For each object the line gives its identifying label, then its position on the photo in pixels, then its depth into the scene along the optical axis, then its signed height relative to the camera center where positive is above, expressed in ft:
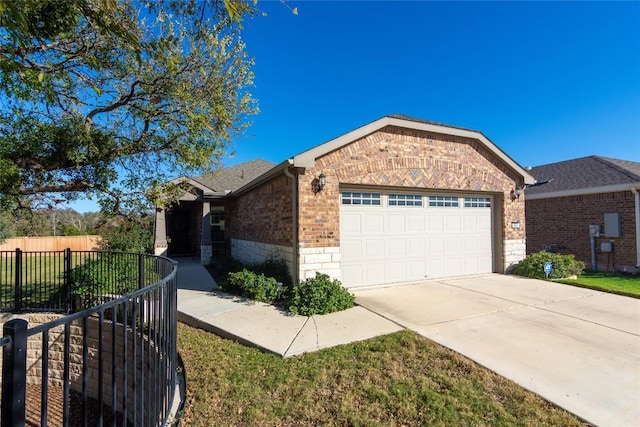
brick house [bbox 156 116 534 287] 23.12 +1.19
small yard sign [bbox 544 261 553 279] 29.04 -4.50
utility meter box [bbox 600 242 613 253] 36.37 -3.26
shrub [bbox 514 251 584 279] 29.66 -4.54
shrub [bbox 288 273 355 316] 19.67 -4.98
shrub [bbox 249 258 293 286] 24.03 -3.92
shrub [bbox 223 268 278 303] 22.25 -4.67
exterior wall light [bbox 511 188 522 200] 32.27 +2.73
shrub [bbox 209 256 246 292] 26.42 -5.24
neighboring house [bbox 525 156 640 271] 35.29 +0.96
